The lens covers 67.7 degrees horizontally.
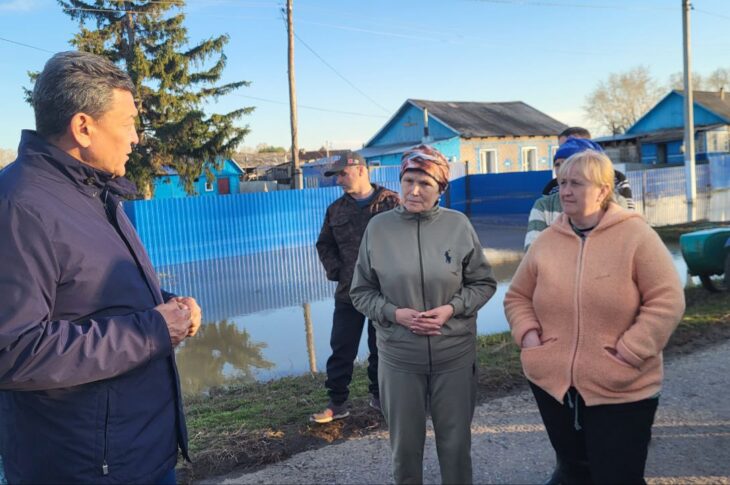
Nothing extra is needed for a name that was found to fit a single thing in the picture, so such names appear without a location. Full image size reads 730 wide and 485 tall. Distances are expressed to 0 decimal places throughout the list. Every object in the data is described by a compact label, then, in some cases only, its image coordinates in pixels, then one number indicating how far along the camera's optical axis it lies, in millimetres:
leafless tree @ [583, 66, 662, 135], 64812
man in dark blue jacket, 1521
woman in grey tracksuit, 2816
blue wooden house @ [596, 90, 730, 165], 39094
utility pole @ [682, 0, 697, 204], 17109
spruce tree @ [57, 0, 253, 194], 19797
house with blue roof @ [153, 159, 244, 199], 29234
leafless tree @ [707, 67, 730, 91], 66562
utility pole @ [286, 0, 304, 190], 19359
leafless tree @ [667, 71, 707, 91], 62769
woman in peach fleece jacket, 2305
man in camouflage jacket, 4141
